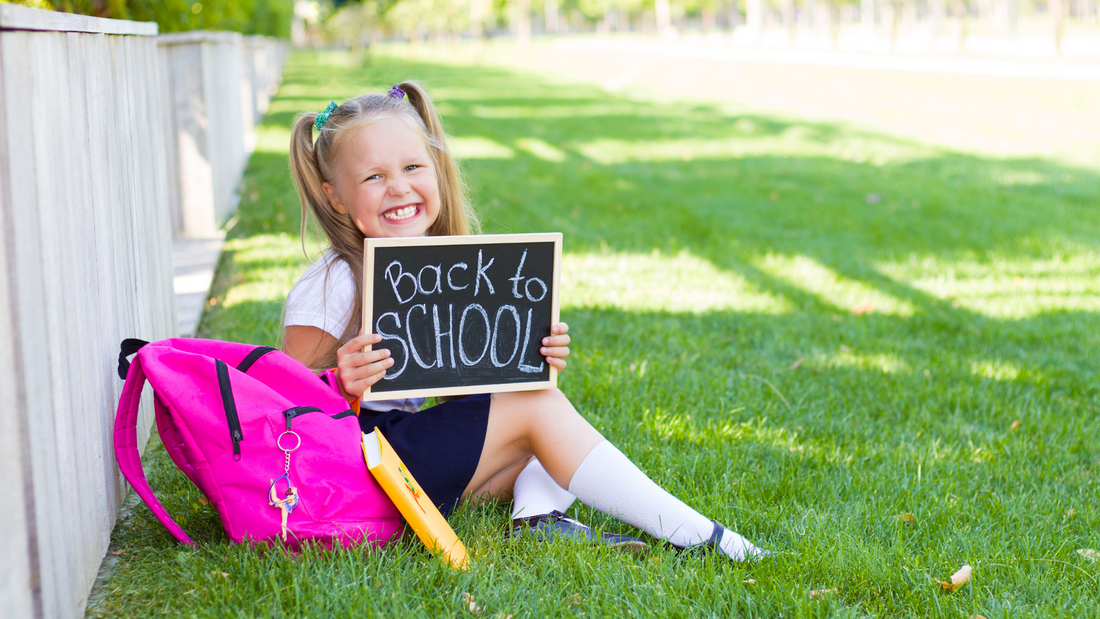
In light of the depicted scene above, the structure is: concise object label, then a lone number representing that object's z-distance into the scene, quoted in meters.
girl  2.46
